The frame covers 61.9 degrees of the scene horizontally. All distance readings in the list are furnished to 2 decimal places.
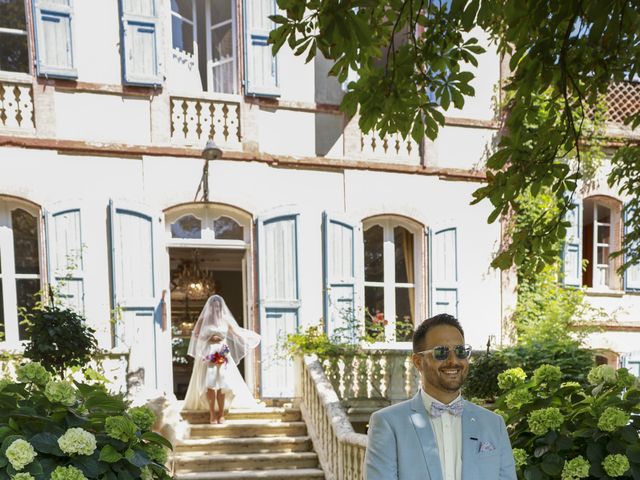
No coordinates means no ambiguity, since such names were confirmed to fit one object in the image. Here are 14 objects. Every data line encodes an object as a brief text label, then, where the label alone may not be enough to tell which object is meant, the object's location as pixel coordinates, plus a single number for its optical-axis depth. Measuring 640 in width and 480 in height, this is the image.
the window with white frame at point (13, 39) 6.68
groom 1.84
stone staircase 5.55
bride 6.36
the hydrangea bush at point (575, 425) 2.45
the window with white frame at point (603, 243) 9.02
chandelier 10.05
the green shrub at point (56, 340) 4.82
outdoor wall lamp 6.46
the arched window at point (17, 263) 6.44
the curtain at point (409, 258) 8.00
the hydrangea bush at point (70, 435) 2.16
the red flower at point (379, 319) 7.27
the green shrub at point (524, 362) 5.35
